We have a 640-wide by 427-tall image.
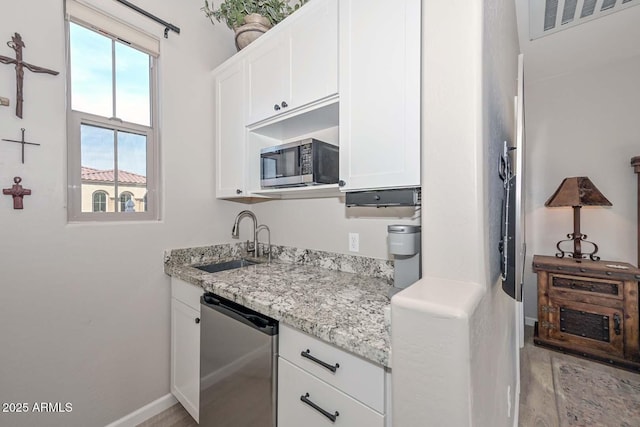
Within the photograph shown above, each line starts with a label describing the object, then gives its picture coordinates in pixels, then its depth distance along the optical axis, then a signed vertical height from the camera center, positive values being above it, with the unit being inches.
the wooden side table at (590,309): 85.4 -33.5
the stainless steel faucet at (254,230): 85.4 -5.6
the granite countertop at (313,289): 34.9 -15.2
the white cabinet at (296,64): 53.4 +33.3
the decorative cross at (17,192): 49.4 +4.0
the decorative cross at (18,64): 50.1 +28.2
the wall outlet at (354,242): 67.5 -7.6
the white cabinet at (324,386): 32.5 -23.5
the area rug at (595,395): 66.6 -51.6
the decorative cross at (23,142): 50.7 +13.7
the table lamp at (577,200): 97.2 +4.5
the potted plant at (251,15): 70.9 +53.4
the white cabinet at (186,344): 61.9 -32.4
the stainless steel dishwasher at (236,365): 43.7 -28.0
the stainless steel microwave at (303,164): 57.6 +11.2
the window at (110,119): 59.3 +22.9
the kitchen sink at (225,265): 76.4 -15.8
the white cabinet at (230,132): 72.9 +22.9
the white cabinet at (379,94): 42.5 +20.3
